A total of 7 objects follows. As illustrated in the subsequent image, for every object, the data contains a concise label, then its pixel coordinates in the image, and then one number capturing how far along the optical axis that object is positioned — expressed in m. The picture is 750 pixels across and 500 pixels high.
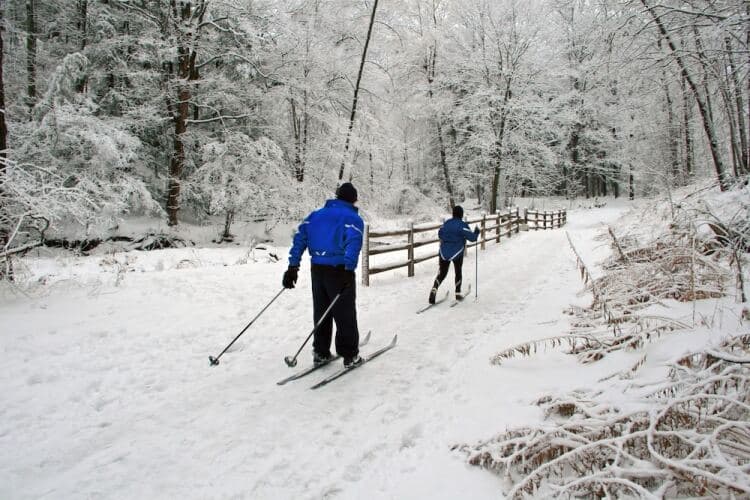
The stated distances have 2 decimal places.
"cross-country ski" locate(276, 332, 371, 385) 3.74
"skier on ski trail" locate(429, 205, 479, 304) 7.13
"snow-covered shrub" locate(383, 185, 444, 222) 21.16
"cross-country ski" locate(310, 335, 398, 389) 3.69
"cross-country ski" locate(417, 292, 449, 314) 6.23
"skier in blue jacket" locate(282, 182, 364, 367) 4.02
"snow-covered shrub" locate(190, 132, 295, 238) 13.43
